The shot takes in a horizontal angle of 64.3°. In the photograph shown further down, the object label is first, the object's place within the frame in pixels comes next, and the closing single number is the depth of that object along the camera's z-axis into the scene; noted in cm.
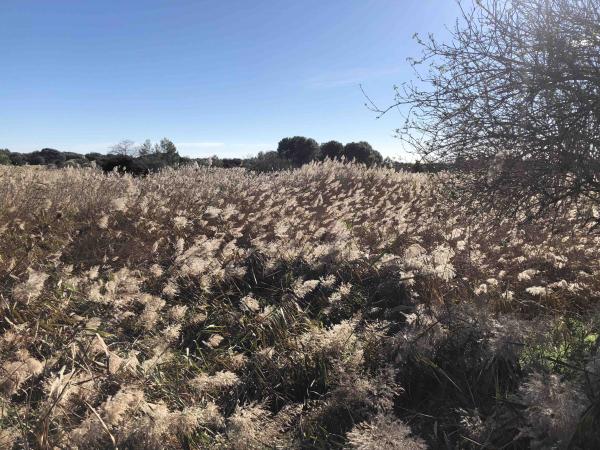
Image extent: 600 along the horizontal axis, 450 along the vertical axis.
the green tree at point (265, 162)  2645
